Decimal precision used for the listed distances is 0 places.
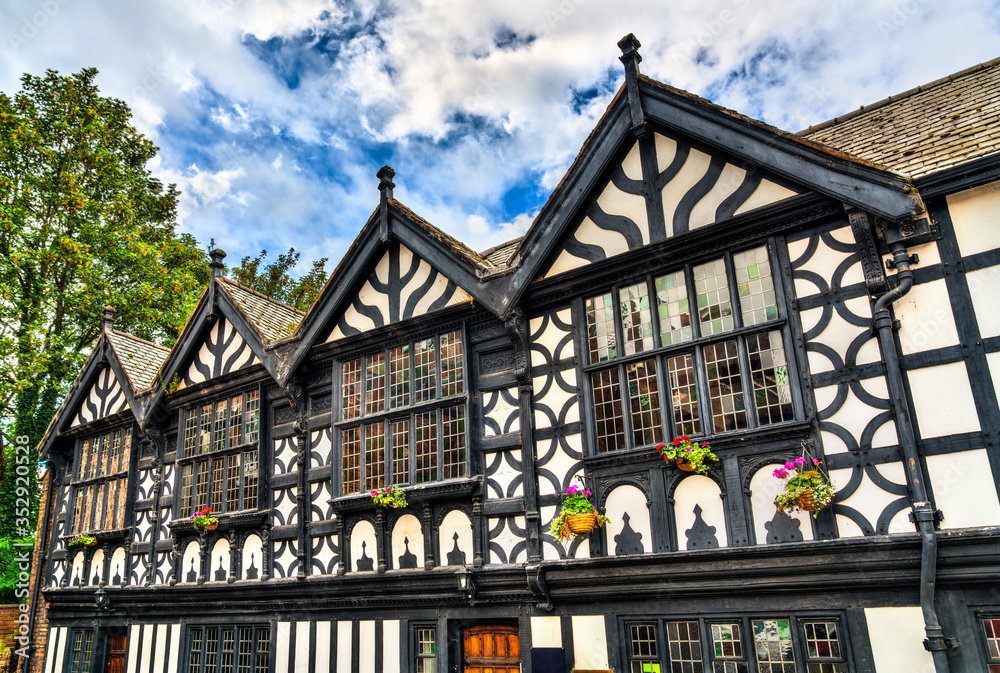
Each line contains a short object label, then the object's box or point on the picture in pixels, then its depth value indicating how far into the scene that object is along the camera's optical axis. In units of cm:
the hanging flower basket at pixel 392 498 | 1141
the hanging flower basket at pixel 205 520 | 1416
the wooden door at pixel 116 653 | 1611
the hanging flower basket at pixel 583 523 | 942
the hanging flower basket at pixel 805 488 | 789
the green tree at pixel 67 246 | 2216
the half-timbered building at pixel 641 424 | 792
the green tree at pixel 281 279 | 3161
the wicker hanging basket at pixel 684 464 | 898
